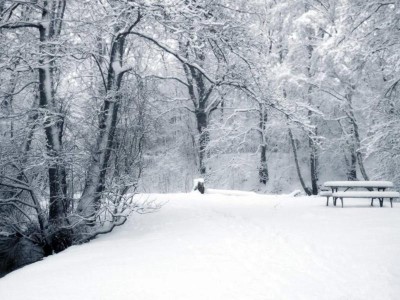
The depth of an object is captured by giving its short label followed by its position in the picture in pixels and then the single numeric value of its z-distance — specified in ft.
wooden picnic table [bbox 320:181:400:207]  32.89
